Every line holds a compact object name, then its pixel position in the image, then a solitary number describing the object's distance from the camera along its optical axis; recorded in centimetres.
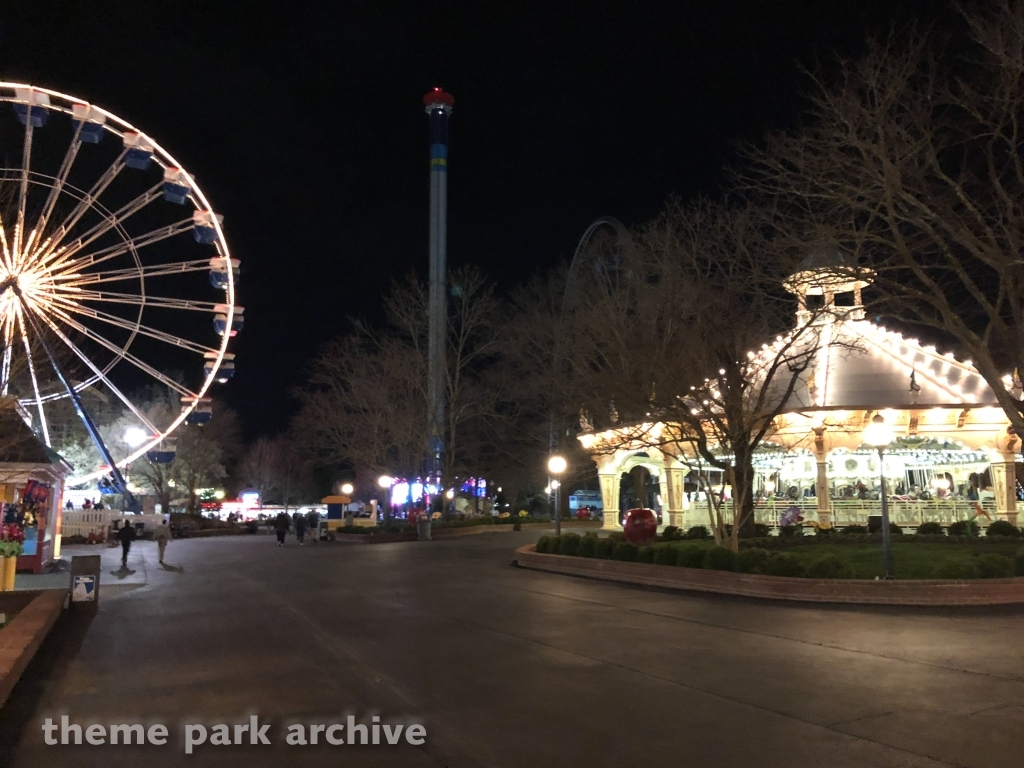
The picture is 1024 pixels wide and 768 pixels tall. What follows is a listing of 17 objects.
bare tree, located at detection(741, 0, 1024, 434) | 1493
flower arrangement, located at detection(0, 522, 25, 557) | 2103
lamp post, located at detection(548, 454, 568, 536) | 2636
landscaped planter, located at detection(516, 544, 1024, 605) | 1412
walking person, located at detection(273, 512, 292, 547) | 3540
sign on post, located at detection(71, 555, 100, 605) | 1516
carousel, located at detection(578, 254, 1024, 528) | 2528
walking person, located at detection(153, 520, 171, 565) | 2531
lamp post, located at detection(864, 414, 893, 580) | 1529
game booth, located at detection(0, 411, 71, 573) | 2088
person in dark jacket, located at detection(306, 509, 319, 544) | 3886
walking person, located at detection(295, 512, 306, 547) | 3666
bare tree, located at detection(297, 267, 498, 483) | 4144
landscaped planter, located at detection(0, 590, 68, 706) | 820
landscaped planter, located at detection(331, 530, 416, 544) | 3683
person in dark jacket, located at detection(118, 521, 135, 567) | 2385
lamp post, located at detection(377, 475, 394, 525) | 4259
